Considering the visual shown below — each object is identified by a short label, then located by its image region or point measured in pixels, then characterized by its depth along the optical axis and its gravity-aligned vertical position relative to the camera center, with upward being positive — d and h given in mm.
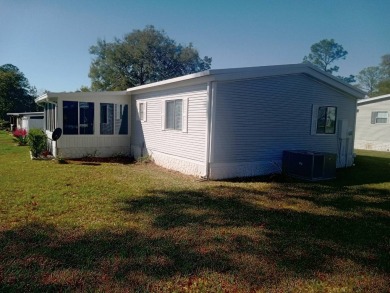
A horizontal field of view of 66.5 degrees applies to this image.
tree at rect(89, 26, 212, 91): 35312 +7163
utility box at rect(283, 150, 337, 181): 9266 -1266
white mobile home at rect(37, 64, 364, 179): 8922 +96
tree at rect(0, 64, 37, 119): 46844 +3274
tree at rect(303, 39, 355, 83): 50294 +12259
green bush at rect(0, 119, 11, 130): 39581 -1415
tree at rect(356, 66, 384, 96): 53412 +9135
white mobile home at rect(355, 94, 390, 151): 19031 +230
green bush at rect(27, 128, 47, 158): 12451 -1104
